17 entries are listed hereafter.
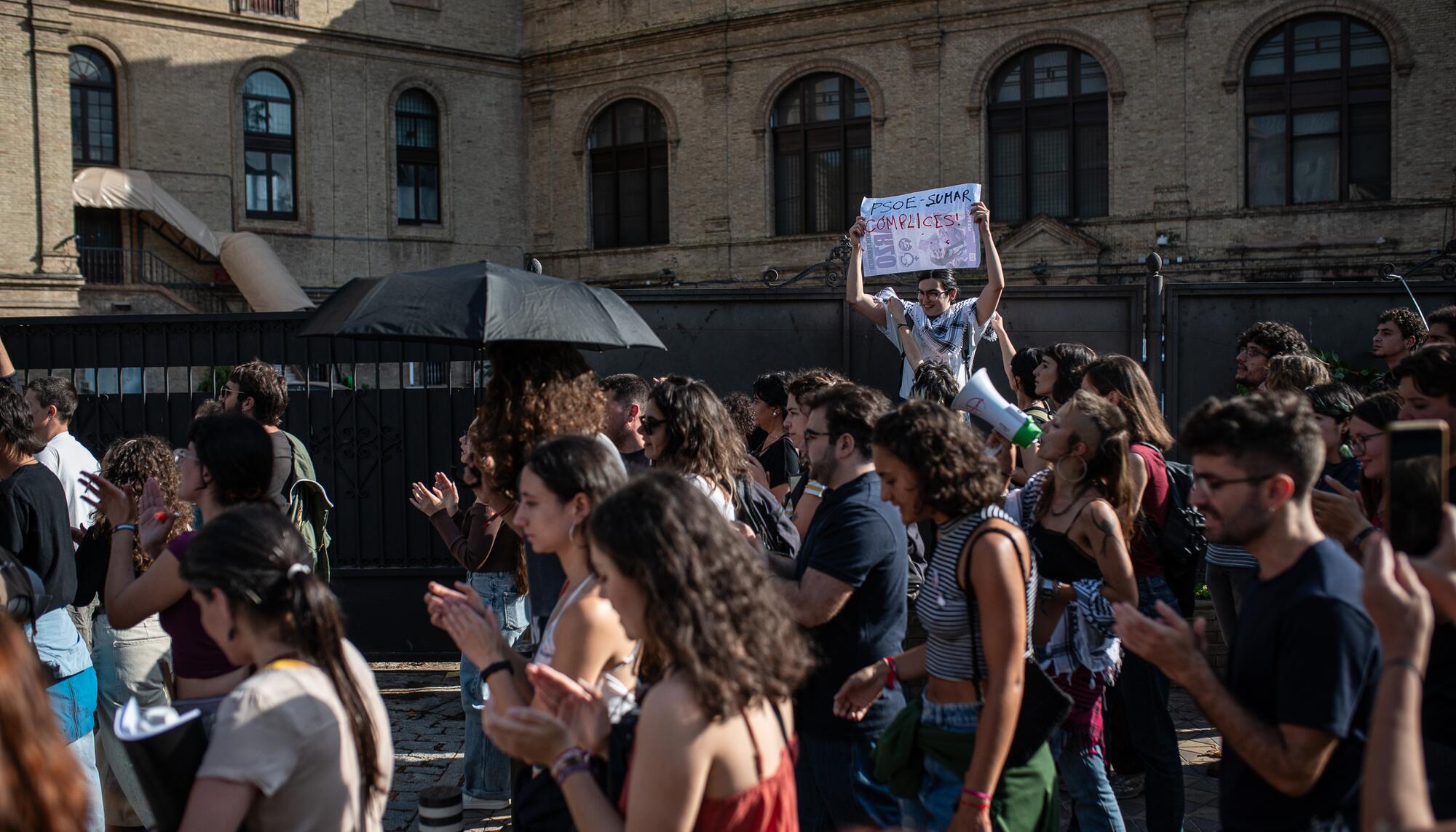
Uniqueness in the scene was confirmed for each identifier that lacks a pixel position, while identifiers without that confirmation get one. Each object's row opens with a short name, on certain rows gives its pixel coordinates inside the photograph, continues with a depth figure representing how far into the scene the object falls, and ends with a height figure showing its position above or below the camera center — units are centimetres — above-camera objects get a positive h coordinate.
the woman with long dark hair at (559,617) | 309 -58
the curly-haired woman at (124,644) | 498 -103
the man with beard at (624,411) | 580 -14
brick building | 2314 +521
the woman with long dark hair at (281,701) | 263 -69
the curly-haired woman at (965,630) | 343 -71
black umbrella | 465 +27
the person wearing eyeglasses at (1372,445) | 436 -26
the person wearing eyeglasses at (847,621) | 405 -80
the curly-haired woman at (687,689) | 255 -64
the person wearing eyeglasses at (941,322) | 805 +36
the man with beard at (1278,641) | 259 -57
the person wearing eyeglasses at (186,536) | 378 -50
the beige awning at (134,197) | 2575 +392
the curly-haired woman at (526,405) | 448 -8
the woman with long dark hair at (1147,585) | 478 -85
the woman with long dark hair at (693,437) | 485 -22
